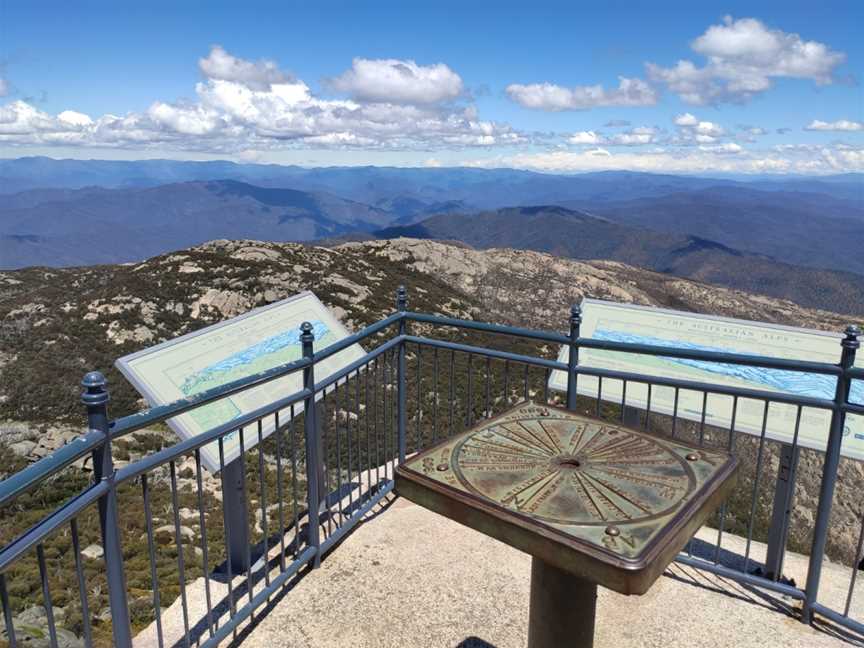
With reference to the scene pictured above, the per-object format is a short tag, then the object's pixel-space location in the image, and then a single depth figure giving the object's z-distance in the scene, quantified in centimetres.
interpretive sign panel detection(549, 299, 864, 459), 472
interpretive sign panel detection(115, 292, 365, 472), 438
